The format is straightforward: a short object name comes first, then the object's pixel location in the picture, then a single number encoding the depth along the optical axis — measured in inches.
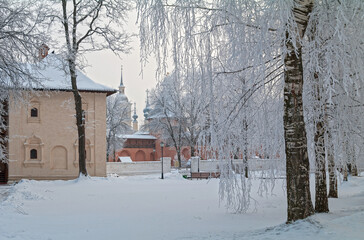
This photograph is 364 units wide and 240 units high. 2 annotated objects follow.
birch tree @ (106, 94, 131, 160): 1921.8
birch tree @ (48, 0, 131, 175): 920.3
